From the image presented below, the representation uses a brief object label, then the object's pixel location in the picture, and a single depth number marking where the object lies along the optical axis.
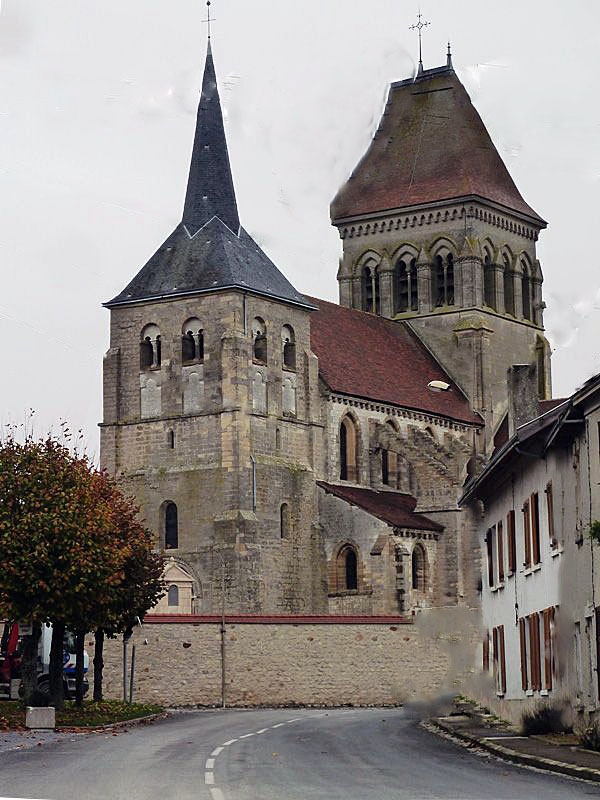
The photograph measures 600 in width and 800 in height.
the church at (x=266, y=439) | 67.44
